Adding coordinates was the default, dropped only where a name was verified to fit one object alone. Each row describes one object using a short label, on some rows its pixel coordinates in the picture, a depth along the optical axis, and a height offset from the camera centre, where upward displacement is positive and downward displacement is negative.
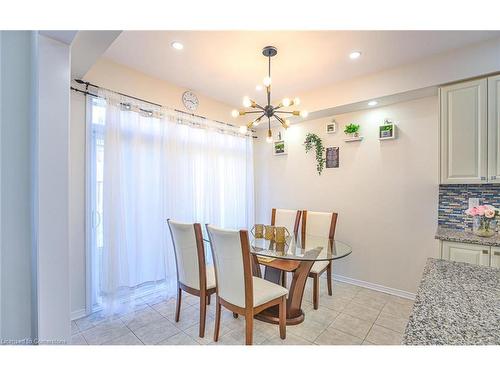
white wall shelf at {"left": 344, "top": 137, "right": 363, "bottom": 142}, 3.09 +0.64
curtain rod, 2.24 +1.00
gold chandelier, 2.07 +0.76
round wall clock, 3.13 +1.19
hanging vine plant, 3.44 +0.58
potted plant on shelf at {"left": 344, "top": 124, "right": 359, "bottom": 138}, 3.10 +0.76
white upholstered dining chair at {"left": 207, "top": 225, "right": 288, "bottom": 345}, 1.70 -0.78
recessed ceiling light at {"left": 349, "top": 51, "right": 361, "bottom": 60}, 2.29 +1.33
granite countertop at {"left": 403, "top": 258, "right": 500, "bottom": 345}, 0.64 -0.41
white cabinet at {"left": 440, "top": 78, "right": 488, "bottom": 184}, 2.12 +0.51
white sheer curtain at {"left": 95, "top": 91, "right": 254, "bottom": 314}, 2.37 -0.04
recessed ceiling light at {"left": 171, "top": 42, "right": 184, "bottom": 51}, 2.14 +1.34
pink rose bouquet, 2.05 -0.33
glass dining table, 2.03 -0.62
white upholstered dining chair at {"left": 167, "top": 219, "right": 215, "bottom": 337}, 2.00 -0.73
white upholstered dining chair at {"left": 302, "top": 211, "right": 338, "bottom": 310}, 2.58 -0.55
